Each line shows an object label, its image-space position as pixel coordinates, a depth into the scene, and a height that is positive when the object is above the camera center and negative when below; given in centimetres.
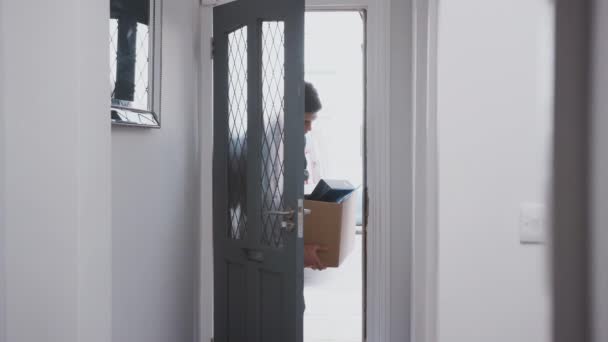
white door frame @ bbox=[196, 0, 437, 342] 254 +7
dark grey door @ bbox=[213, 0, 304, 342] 231 -4
